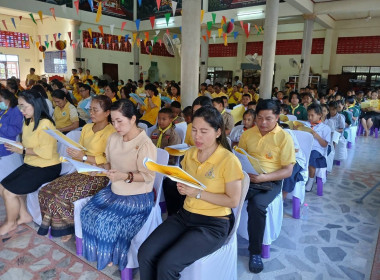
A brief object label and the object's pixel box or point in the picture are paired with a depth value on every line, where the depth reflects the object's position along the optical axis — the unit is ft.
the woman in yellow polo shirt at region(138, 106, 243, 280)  5.04
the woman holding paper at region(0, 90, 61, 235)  7.92
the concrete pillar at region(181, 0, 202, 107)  17.98
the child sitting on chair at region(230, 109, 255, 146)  10.57
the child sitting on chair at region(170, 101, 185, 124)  13.52
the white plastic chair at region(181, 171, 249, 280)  5.15
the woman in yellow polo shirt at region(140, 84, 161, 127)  15.95
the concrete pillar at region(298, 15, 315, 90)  34.30
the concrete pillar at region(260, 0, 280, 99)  25.63
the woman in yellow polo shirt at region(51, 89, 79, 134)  11.92
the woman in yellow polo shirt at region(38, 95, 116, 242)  7.14
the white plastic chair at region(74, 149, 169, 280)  6.34
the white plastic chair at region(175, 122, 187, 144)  10.56
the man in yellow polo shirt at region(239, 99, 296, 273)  6.86
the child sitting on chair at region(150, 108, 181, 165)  9.74
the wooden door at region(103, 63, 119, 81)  46.70
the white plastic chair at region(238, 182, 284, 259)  7.29
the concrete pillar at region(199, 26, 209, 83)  40.32
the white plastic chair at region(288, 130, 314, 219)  9.28
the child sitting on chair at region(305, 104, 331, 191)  10.92
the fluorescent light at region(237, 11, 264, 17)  33.59
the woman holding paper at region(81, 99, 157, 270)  6.23
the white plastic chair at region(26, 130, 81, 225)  8.48
